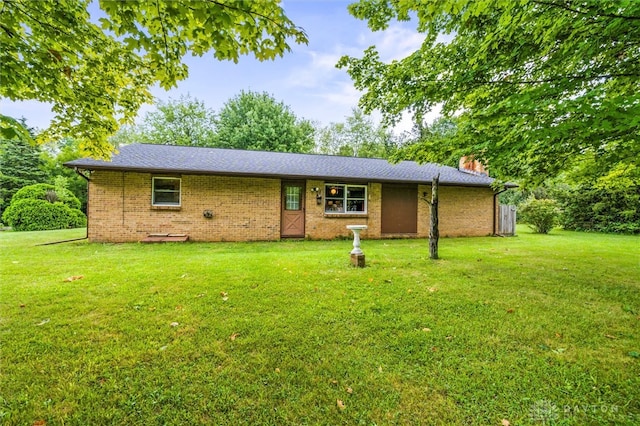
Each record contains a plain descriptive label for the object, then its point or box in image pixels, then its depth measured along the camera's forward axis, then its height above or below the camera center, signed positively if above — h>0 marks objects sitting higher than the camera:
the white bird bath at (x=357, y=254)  5.98 -0.89
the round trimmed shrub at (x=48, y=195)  15.26 +0.89
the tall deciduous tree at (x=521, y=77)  3.41 +2.35
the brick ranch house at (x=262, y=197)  9.53 +0.63
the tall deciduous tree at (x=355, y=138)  31.80 +9.10
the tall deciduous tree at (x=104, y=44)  2.80 +1.97
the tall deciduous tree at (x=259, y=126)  23.72 +7.66
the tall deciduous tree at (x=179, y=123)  27.75 +9.16
